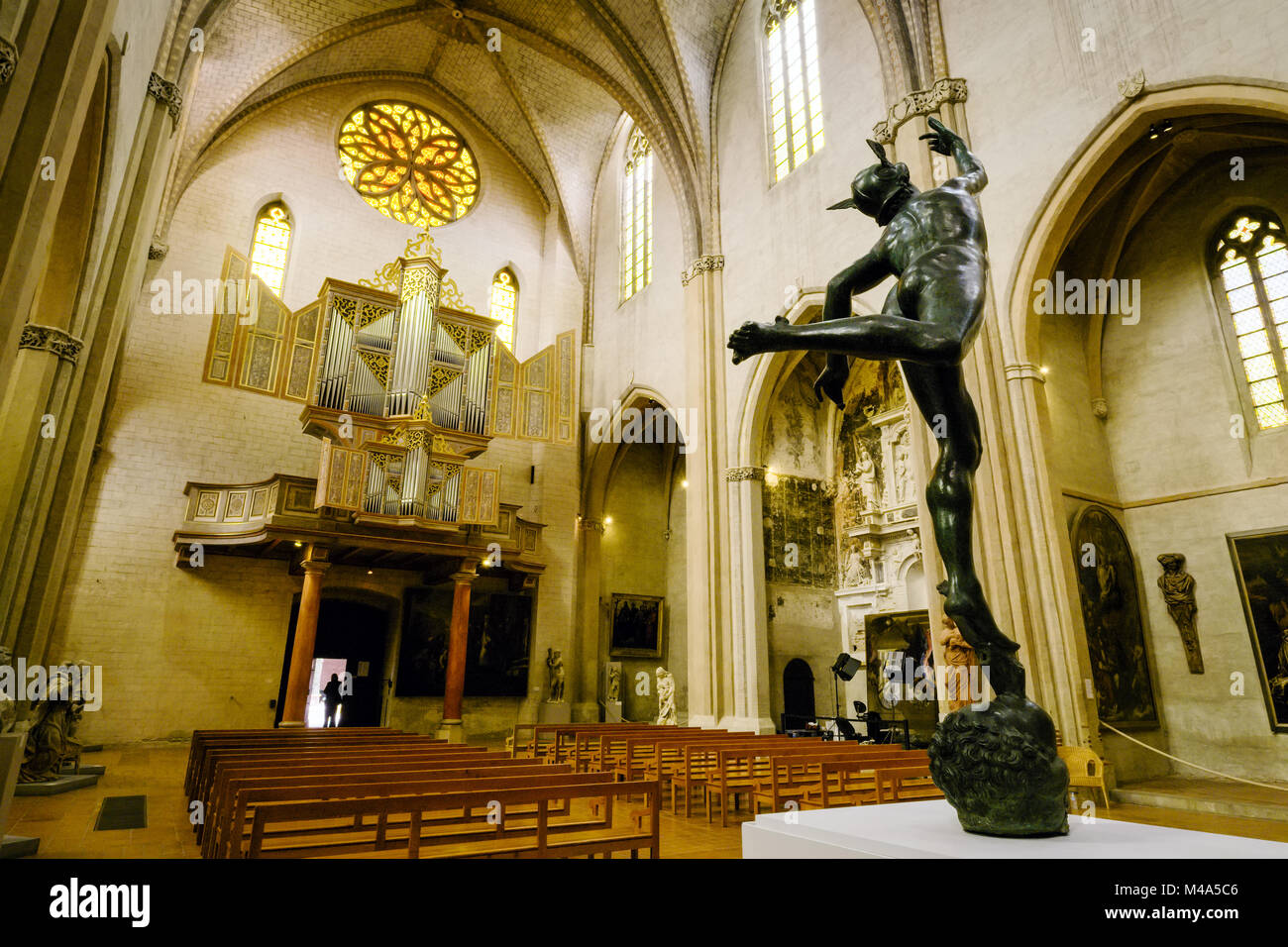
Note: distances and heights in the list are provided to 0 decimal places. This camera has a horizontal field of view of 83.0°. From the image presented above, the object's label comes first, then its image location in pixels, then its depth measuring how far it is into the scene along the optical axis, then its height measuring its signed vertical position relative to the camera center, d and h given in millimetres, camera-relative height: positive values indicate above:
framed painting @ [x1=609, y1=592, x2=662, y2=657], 17719 +1449
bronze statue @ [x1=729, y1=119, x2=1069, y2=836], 2408 +1083
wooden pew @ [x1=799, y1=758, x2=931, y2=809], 5203 -827
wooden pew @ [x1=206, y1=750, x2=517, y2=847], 3631 -508
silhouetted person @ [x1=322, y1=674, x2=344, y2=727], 14438 -236
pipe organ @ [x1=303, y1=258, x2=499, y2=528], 12750 +5098
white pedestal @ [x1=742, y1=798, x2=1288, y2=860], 2074 -453
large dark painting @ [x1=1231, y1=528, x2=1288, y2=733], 9148 +1052
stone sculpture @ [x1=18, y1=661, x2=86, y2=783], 7887 -510
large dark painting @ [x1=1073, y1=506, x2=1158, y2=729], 9555 +929
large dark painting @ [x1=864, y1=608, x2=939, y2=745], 13000 +289
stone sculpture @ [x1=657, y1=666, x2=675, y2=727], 14484 -161
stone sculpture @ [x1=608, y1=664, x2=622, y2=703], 16719 +90
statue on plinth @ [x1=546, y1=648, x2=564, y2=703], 16047 +290
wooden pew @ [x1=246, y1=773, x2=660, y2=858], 3014 -703
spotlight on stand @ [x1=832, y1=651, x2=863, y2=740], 11742 +322
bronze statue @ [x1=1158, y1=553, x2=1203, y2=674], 9977 +1232
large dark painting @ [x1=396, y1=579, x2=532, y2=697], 15125 +906
